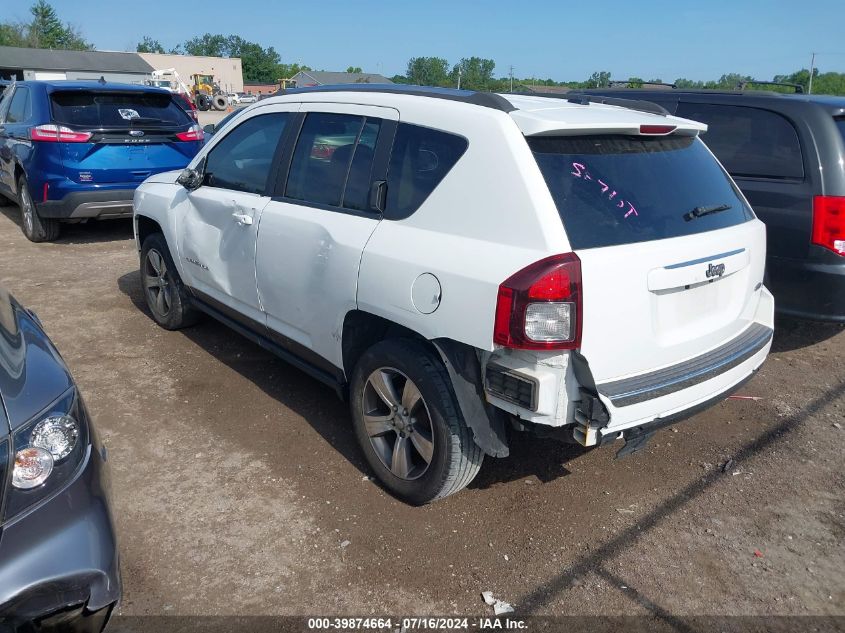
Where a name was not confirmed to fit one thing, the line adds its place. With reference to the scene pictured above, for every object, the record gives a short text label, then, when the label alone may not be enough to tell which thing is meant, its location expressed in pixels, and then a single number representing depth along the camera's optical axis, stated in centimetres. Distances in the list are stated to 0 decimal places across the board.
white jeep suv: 269
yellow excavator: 6845
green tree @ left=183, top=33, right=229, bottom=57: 15500
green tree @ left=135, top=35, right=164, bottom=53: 14588
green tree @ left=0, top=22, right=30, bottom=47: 9741
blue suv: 771
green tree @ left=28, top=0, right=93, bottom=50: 10906
